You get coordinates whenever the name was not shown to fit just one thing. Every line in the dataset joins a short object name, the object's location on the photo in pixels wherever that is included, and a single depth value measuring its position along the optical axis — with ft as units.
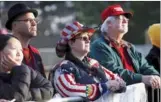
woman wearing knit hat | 33.14
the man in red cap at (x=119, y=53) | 39.88
